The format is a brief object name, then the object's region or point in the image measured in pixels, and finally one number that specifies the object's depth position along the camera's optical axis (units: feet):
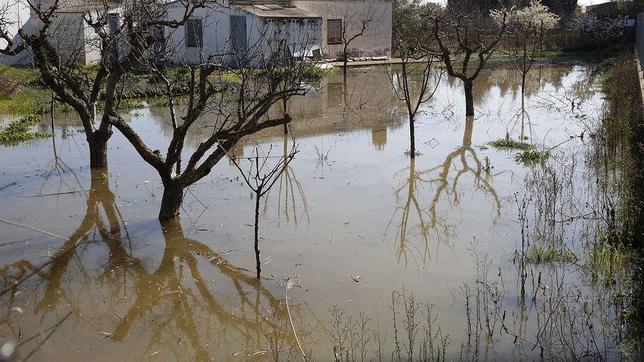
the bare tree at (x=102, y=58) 30.91
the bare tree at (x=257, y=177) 21.44
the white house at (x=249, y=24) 89.15
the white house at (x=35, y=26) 73.91
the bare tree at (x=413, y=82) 38.19
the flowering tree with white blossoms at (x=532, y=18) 111.04
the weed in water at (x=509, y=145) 40.31
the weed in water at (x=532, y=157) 36.09
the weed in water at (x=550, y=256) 22.30
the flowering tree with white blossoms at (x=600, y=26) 111.75
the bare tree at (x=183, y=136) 25.75
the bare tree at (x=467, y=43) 50.29
